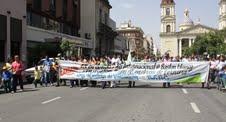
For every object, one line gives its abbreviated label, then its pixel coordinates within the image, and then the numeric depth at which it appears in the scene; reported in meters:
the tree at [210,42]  68.03
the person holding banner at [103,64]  15.35
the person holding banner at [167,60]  15.40
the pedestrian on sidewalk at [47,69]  16.74
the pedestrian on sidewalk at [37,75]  16.30
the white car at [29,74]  18.60
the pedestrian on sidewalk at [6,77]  13.72
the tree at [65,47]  28.97
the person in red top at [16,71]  13.82
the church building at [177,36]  112.18
